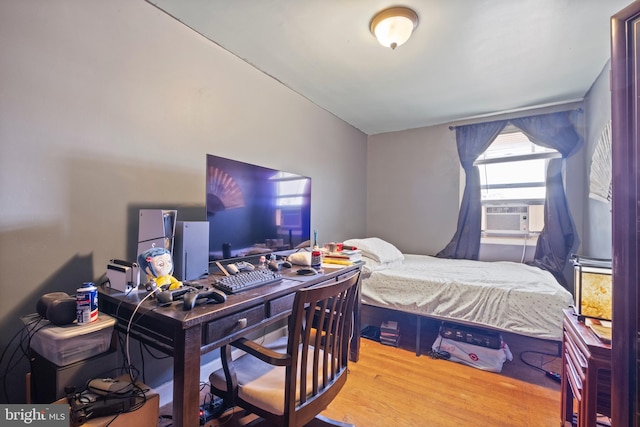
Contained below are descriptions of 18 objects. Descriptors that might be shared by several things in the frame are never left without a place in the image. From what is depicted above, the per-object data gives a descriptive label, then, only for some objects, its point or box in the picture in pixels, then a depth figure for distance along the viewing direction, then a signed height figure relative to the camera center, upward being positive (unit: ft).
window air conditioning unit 10.71 +0.00
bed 6.43 -2.00
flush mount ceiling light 5.41 +3.94
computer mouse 5.46 -1.11
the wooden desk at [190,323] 3.03 -1.39
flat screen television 5.23 +0.16
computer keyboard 4.03 -1.03
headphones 3.42 -1.20
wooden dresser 3.61 -2.09
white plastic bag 6.91 -3.52
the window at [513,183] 10.58 +1.42
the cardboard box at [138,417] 3.05 -2.38
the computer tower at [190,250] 4.55 -0.58
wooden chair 3.37 -2.22
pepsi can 3.49 -1.15
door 2.88 +0.14
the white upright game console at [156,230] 4.34 -0.24
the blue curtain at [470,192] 11.22 +1.09
